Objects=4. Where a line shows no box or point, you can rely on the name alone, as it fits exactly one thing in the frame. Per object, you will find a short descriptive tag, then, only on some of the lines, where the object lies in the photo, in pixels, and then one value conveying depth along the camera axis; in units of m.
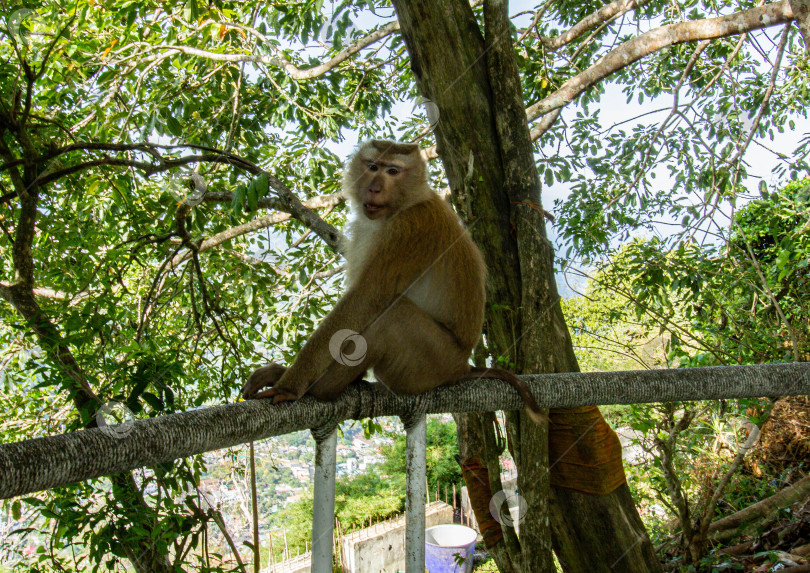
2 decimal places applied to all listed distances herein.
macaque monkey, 2.40
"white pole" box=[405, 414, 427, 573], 2.10
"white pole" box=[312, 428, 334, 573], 1.93
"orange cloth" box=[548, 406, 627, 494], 2.80
